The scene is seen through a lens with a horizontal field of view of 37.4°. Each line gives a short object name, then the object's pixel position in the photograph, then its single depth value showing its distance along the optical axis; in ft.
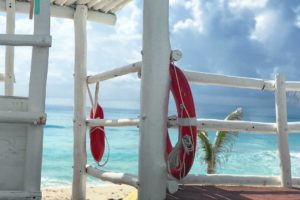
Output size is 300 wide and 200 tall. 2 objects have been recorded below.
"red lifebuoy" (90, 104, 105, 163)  19.74
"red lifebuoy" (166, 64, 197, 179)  10.62
